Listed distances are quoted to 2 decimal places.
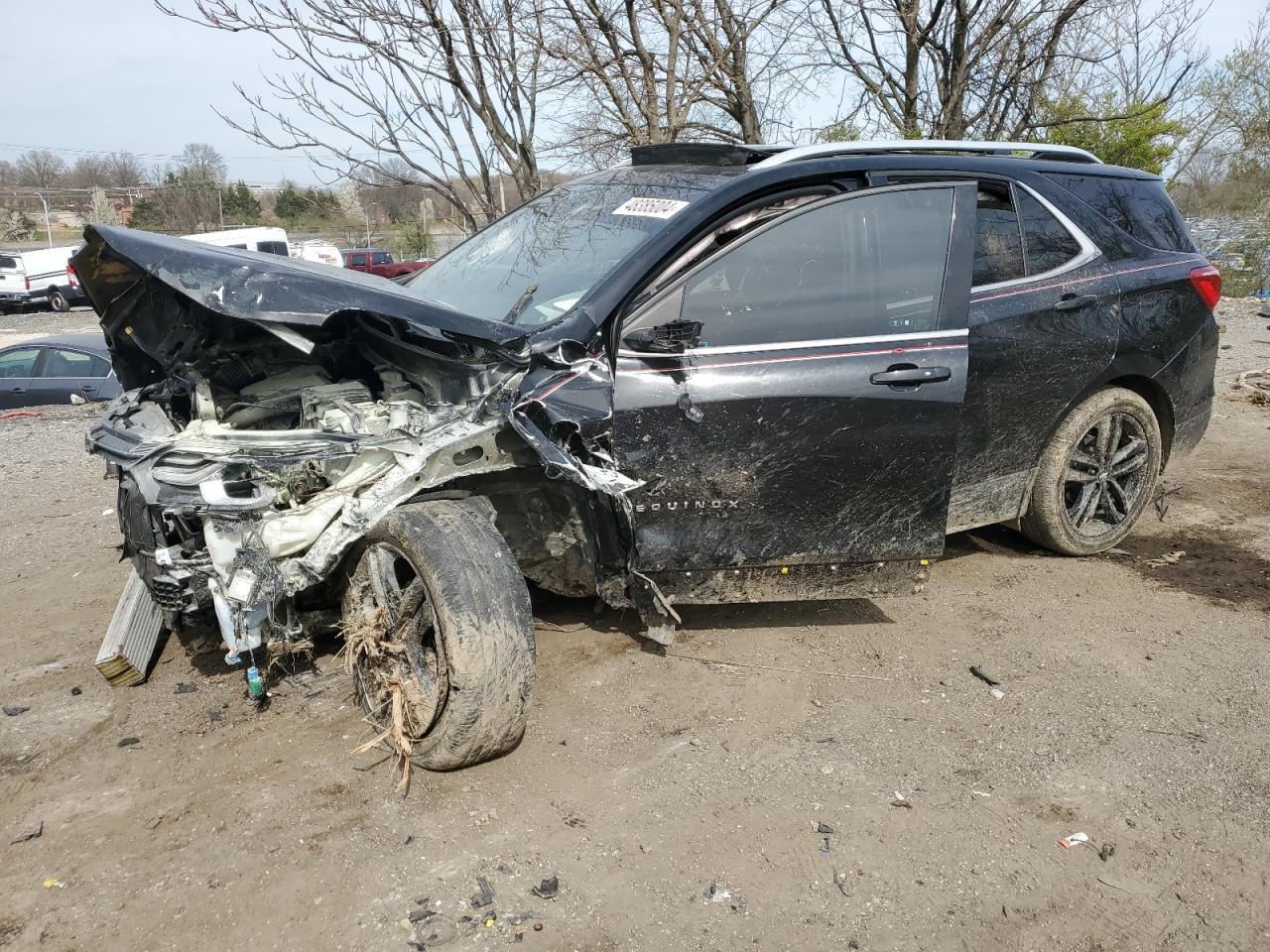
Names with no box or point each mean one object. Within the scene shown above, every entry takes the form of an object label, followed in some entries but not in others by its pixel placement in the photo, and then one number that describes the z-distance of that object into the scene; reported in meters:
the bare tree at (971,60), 9.46
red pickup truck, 25.95
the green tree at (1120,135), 12.73
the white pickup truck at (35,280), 26.56
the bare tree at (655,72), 7.26
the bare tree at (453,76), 6.43
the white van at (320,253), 23.70
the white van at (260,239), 22.78
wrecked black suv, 2.95
